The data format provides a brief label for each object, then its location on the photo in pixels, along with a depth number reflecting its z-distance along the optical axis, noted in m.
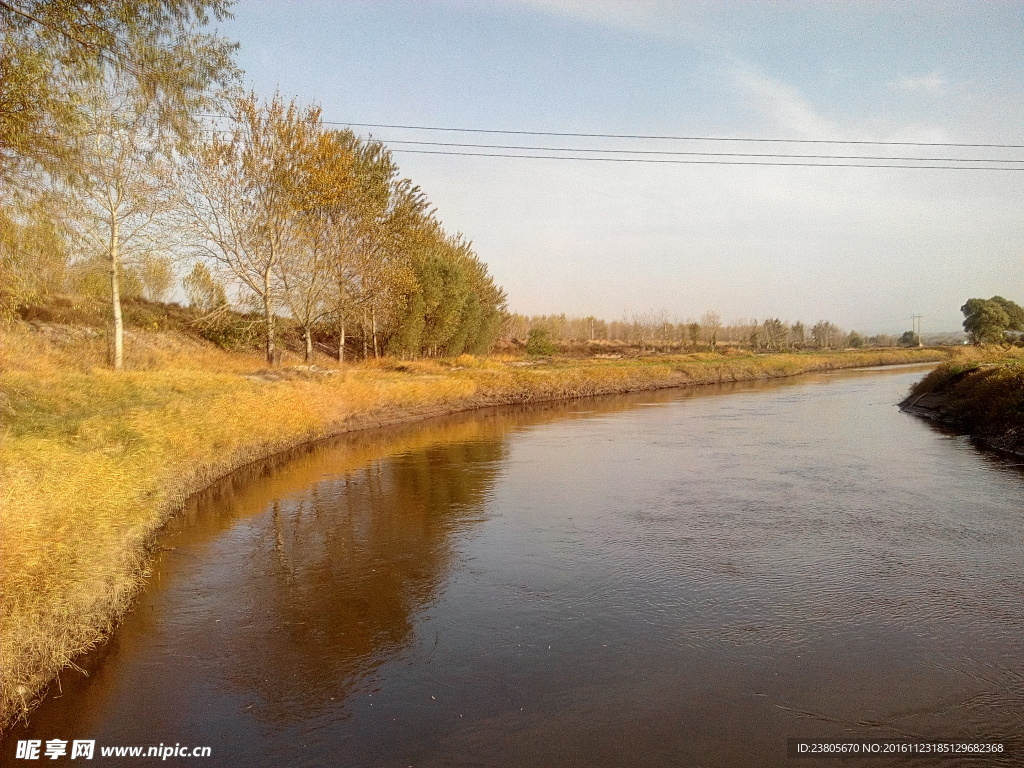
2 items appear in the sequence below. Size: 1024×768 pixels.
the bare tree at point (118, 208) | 19.38
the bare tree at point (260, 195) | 25.34
